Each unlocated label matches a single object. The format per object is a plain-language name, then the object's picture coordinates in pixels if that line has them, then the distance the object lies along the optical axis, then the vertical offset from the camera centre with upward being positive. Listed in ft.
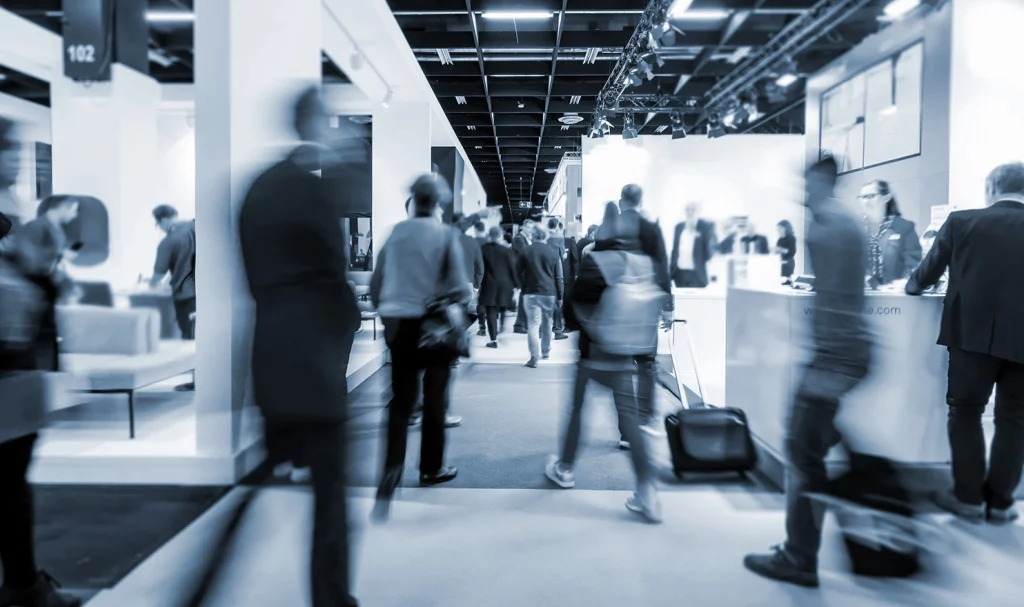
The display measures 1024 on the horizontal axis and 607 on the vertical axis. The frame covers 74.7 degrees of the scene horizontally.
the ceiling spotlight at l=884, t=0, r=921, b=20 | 22.89 +9.31
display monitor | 25.55 +7.06
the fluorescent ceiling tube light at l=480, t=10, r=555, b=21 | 25.48 +10.39
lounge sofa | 15.96 -1.99
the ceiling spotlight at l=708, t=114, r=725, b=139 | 36.92 +8.10
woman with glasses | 12.59 +0.83
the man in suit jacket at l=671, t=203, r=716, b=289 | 27.30 +0.54
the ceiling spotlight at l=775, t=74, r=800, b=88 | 31.86 +9.42
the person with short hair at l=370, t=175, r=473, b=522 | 9.93 -0.30
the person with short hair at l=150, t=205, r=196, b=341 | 17.49 +0.00
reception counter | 10.82 -1.78
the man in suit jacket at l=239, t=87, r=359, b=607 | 5.66 -0.54
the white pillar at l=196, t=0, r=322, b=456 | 11.03 +1.81
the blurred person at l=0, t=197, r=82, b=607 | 6.37 -1.73
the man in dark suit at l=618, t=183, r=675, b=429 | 9.47 +0.38
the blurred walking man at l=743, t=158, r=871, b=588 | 7.52 -0.95
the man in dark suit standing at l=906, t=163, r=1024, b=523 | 9.10 -0.84
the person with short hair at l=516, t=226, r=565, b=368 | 23.12 -0.44
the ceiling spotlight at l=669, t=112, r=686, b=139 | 36.94 +8.31
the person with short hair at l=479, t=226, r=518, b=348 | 27.10 -0.34
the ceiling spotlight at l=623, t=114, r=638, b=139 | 36.63 +7.69
